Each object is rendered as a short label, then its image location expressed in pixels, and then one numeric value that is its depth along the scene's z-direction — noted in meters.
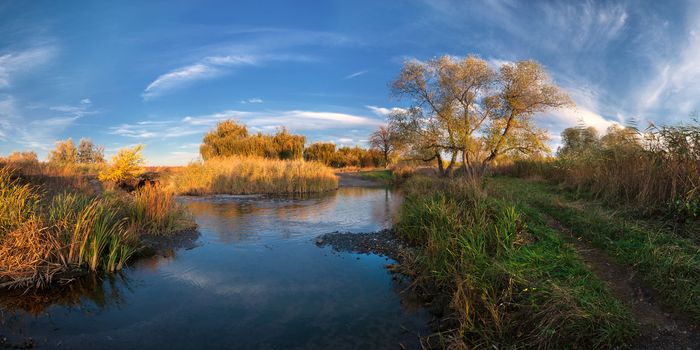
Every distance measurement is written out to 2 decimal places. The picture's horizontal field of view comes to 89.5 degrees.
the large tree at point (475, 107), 28.08
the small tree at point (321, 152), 66.31
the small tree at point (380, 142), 66.25
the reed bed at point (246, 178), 25.41
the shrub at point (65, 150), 37.22
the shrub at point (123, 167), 16.78
